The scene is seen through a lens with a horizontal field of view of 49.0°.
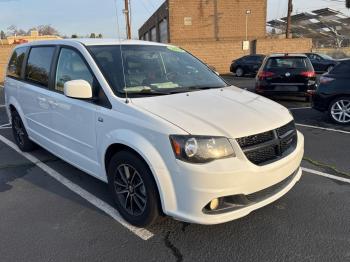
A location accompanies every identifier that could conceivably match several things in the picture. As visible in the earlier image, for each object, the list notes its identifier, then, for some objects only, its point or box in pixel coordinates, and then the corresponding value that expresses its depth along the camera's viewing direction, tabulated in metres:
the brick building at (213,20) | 34.69
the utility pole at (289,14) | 32.50
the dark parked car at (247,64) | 23.81
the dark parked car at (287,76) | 10.38
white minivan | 3.11
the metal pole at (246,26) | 35.67
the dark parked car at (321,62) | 23.91
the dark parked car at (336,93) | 8.06
